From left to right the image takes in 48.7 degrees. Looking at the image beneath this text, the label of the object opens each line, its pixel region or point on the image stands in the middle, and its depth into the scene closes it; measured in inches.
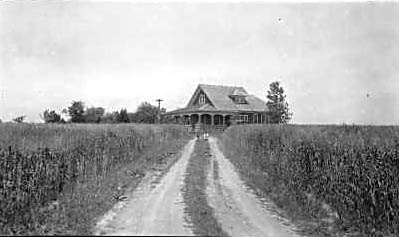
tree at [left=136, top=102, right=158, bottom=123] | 2014.0
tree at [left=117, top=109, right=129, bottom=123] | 1732.3
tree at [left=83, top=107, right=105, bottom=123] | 1659.9
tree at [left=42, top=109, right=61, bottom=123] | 1391.5
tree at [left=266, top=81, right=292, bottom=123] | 1998.0
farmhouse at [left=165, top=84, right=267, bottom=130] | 1856.4
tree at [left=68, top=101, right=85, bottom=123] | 1556.6
